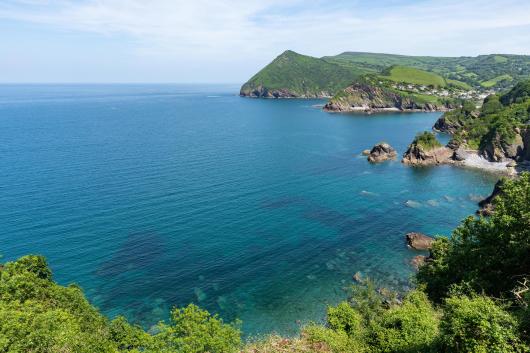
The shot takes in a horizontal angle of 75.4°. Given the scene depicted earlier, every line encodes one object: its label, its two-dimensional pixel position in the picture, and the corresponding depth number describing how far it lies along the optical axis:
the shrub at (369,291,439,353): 30.54
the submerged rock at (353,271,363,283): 66.68
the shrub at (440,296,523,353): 19.98
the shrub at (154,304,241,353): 31.84
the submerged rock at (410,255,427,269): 71.85
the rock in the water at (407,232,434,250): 78.12
